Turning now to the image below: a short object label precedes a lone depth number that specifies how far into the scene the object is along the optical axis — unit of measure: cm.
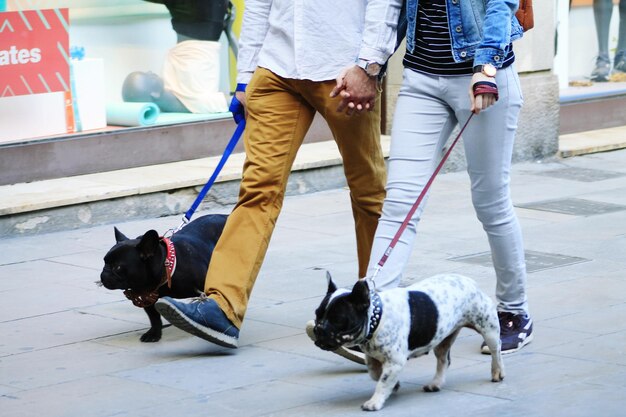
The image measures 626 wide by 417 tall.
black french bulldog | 1076
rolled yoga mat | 1895
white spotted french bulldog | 859
